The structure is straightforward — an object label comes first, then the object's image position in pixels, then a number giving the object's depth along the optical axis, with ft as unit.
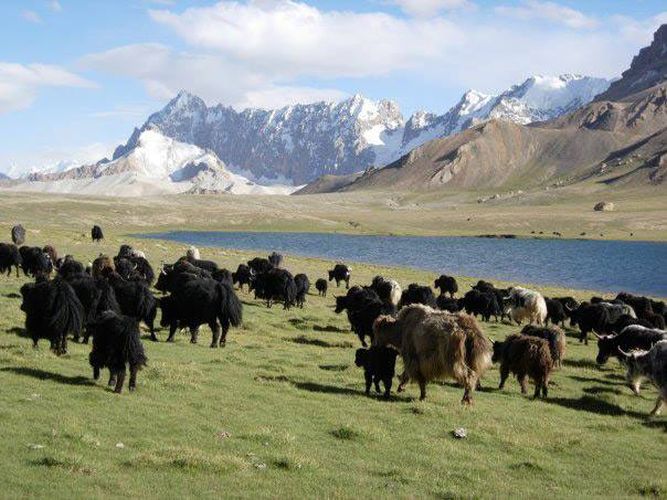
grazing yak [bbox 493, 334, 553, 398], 52.08
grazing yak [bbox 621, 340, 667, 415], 48.70
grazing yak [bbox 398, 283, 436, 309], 87.61
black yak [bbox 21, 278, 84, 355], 48.67
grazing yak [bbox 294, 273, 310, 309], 93.71
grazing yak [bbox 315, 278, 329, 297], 107.24
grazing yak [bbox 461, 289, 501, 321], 95.09
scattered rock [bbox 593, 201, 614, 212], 604.66
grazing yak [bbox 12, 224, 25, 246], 132.46
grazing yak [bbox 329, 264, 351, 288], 124.16
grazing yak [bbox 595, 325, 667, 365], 62.59
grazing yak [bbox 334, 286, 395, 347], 67.82
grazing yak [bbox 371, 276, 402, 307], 91.79
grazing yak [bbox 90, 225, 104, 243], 163.31
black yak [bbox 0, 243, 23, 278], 94.68
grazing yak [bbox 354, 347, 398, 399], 47.57
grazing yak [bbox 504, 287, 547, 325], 91.40
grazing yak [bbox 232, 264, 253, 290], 103.04
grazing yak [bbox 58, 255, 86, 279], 76.92
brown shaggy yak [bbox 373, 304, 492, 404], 45.57
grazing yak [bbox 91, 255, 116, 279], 77.41
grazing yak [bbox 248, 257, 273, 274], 109.70
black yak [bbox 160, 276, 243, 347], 60.18
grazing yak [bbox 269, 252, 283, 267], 128.73
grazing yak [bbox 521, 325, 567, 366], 57.67
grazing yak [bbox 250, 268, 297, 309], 89.97
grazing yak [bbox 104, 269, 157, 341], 59.21
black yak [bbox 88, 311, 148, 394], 40.50
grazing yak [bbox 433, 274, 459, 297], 119.24
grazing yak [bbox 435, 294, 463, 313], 90.07
